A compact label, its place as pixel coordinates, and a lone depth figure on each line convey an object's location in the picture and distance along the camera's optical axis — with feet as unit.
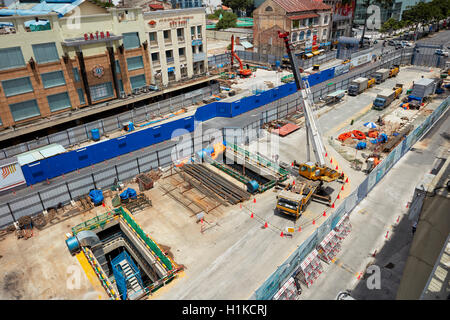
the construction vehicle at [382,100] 165.68
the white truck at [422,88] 169.48
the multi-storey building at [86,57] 127.24
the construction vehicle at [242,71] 232.94
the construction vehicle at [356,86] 188.34
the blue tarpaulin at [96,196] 98.12
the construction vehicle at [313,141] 101.86
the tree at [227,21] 400.26
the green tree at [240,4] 499.51
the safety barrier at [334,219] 65.01
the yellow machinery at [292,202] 88.38
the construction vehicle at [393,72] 217.97
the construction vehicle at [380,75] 207.10
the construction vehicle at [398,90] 179.52
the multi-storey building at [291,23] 257.20
